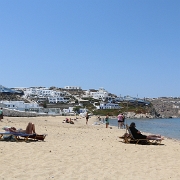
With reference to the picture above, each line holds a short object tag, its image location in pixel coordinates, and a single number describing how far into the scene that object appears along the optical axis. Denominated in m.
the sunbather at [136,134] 17.00
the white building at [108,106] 153.30
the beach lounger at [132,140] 16.89
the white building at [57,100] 162.38
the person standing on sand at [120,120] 31.94
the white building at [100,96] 193.31
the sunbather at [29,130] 15.81
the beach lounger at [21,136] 15.25
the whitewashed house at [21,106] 85.63
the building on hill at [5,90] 151.15
